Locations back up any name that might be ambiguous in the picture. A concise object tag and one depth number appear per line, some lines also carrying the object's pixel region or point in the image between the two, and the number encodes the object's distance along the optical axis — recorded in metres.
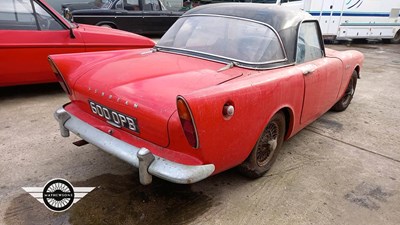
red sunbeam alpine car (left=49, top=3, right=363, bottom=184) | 2.16
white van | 12.23
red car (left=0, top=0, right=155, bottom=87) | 4.54
